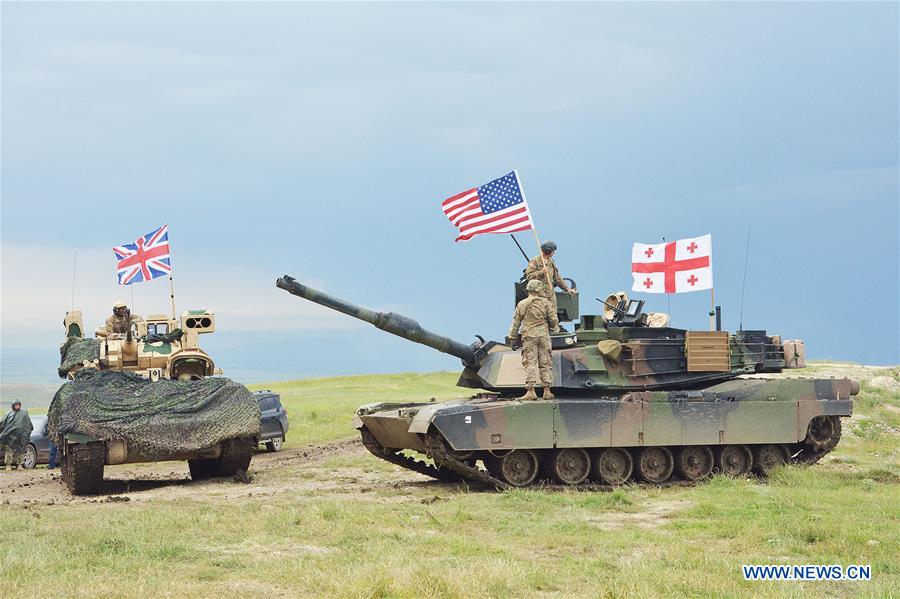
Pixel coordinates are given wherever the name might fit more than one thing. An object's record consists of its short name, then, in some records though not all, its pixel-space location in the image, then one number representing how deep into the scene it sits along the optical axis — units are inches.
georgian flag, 729.6
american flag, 676.1
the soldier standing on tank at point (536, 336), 635.5
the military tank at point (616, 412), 617.3
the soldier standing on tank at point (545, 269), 653.3
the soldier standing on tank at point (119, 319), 797.2
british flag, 900.6
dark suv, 959.0
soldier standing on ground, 882.1
